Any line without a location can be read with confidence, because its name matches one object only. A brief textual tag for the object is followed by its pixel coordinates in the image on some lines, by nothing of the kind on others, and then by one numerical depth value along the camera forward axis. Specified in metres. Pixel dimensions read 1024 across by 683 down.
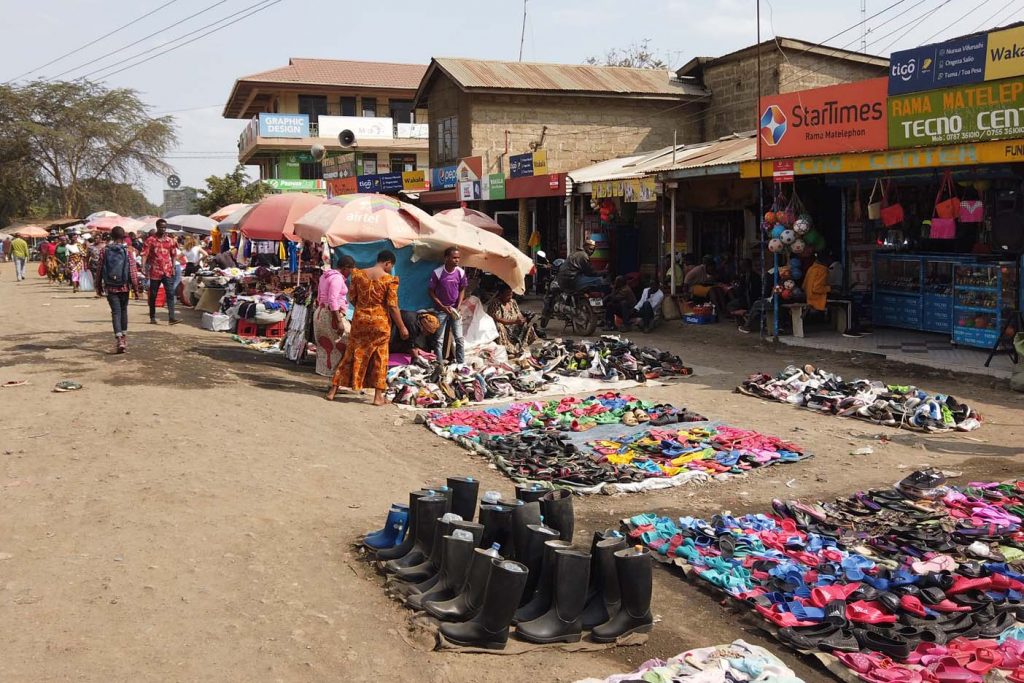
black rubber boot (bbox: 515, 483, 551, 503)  5.89
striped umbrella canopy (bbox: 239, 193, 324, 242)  16.03
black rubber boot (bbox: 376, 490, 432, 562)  5.73
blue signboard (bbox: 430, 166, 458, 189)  26.97
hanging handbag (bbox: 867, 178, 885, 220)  14.52
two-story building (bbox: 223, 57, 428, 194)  47.75
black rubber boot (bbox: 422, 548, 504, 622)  4.80
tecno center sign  11.23
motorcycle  17.14
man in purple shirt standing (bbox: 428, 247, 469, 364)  12.17
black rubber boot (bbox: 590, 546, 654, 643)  4.87
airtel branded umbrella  12.55
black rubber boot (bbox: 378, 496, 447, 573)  5.58
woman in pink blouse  11.67
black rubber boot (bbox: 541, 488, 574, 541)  5.73
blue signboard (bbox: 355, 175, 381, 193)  30.53
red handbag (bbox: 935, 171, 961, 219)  13.06
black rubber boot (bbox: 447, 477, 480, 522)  6.00
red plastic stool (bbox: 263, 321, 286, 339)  16.50
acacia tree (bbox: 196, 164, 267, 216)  43.76
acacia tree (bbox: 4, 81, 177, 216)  57.97
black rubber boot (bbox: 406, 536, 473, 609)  5.07
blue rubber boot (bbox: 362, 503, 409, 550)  5.89
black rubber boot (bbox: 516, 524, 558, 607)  5.09
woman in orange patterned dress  10.69
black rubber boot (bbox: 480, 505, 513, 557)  5.43
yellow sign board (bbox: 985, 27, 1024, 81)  11.21
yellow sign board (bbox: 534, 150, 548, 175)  22.50
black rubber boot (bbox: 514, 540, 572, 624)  4.91
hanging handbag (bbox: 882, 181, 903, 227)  14.17
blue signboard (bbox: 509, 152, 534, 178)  22.92
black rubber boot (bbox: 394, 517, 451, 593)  5.35
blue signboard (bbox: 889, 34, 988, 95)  11.74
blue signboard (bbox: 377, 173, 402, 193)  29.64
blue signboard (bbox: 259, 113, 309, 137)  47.34
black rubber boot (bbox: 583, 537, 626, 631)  4.93
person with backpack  12.61
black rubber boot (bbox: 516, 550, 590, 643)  4.79
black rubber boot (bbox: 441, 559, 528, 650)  4.66
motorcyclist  17.12
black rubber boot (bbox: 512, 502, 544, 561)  5.24
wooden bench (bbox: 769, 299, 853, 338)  15.29
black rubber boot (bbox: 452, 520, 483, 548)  5.29
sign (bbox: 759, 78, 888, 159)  13.13
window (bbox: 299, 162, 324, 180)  50.44
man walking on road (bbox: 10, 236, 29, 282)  34.06
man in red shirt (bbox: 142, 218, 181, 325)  16.48
